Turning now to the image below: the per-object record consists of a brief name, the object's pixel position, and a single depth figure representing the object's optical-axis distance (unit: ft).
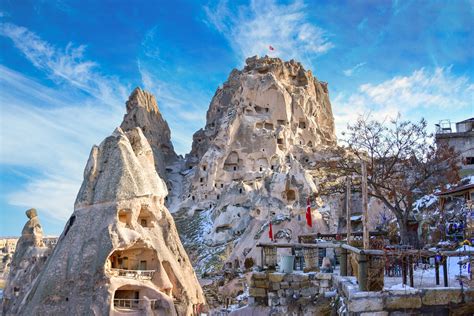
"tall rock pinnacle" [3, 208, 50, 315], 135.67
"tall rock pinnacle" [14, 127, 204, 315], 99.45
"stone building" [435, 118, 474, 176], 117.39
